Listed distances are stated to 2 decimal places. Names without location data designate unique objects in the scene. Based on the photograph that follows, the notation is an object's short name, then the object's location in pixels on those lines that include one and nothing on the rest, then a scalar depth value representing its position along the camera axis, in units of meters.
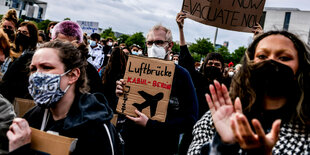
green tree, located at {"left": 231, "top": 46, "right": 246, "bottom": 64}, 38.08
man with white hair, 2.63
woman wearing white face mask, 1.77
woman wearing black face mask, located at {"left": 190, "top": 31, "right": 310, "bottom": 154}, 1.51
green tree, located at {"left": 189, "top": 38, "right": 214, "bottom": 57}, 33.25
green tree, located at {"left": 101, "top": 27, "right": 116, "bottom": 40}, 50.47
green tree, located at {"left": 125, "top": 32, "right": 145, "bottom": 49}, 51.69
